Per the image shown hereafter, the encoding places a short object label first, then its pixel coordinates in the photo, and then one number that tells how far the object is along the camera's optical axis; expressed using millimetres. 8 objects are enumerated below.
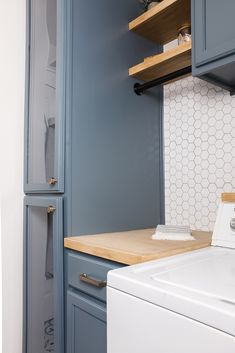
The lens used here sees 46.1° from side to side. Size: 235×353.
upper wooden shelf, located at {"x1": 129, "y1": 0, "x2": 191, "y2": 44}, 1311
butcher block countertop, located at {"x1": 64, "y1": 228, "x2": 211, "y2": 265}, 889
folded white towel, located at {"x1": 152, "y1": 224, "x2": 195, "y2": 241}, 1134
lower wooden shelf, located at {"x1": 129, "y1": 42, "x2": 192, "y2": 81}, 1275
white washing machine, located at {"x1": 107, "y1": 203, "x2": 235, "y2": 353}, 505
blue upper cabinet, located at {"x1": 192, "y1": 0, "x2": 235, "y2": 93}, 955
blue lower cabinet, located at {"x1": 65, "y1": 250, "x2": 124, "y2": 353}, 988
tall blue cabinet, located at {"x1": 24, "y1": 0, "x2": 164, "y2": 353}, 1218
